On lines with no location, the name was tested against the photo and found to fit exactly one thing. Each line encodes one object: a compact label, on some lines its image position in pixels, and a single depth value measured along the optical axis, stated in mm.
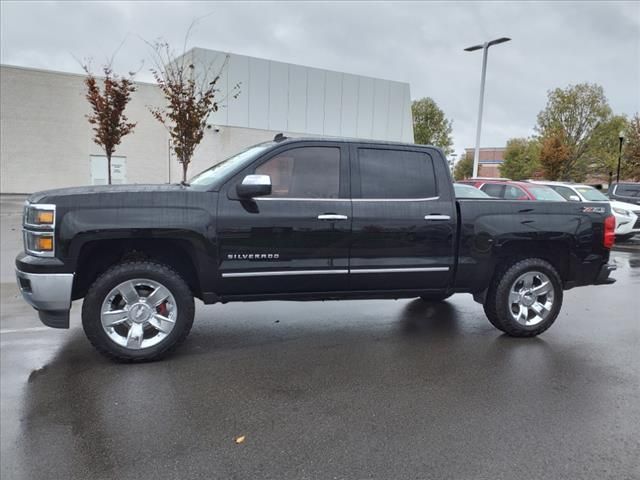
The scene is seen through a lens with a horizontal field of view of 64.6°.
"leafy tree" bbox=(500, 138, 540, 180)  59350
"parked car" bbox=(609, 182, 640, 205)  17302
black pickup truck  4160
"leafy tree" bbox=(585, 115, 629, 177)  44247
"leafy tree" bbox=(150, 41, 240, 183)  16625
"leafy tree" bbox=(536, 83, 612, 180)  43500
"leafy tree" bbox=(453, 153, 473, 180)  83081
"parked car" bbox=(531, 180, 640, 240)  14641
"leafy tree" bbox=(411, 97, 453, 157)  47175
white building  26391
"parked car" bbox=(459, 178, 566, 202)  13000
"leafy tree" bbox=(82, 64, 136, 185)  18328
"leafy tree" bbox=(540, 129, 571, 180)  36469
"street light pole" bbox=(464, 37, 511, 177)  20342
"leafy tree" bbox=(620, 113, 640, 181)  32438
